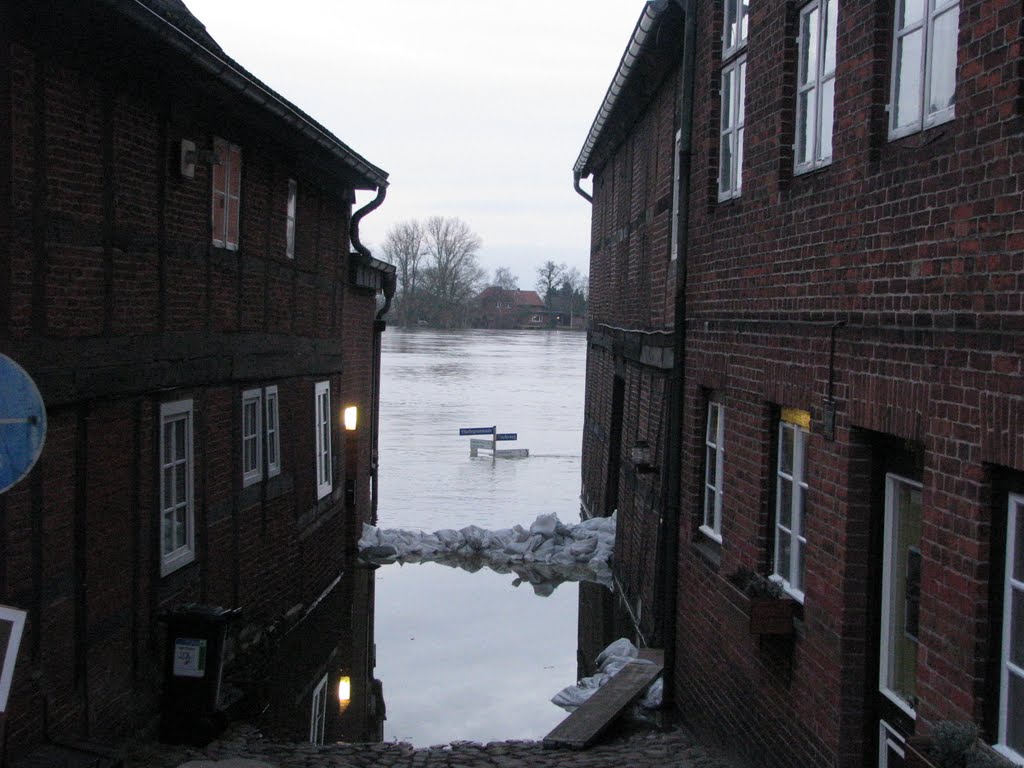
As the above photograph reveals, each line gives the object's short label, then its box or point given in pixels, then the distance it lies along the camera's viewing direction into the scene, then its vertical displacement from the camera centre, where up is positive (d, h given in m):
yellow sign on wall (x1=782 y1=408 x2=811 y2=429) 6.64 -0.50
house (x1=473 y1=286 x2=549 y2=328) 143.75 +1.56
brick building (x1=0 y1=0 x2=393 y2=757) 7.05 -0.19
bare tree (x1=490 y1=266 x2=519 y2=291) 153.85 +5.55
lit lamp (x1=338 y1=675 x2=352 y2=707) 10.81 -3.53
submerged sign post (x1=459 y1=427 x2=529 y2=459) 30.23 -3.39
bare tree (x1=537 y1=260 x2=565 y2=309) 149.38 +5.56
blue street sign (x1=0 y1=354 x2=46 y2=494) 4.23 -0.41
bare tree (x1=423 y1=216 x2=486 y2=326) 129.88 +4.94
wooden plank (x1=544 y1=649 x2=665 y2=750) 8.84 -3.08
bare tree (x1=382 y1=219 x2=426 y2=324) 126.38 +6.25
